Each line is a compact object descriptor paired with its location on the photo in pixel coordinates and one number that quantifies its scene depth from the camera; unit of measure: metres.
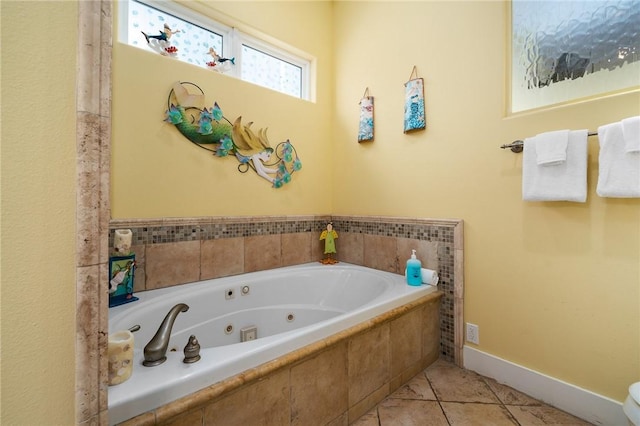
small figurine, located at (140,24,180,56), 1.78
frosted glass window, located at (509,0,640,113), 1.28
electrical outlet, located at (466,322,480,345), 1.73
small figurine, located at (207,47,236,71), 2.02
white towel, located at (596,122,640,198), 1.15
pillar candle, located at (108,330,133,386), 0.78
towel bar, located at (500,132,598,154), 1.52
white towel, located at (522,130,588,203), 1.29
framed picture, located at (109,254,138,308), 1.47
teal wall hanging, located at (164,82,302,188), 1.80
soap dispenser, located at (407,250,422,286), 1.84
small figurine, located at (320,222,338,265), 2.47
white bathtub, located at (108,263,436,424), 0.81
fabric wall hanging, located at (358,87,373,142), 2.32
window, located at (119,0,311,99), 1.79
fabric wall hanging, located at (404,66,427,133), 1.99
